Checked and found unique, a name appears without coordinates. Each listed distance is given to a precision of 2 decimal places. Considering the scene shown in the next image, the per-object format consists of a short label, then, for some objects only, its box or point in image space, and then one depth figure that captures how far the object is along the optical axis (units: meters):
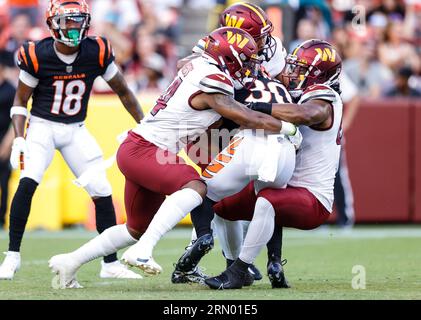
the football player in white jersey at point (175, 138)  10.63
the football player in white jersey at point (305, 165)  11.04
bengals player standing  12.78
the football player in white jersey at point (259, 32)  12.17
